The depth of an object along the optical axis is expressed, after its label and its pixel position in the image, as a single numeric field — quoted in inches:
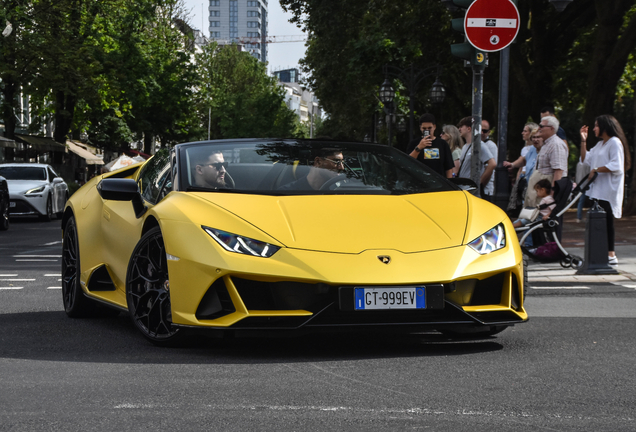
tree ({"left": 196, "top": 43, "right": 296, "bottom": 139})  3745.1
